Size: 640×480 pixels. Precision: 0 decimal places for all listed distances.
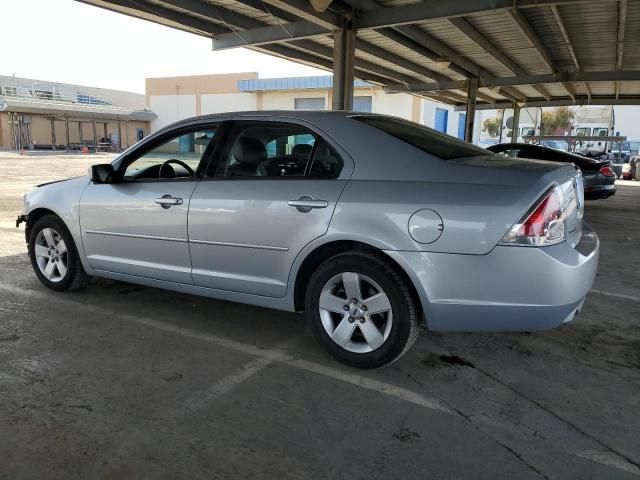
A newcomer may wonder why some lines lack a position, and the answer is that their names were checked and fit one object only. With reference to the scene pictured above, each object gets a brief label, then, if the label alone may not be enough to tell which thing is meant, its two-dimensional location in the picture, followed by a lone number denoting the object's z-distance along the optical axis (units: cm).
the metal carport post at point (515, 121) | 2537
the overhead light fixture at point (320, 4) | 820
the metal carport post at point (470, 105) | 1770
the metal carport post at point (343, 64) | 1029
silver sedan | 295
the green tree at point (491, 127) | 6238
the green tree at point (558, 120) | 5889
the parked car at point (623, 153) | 3160
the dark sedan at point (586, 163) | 1209
